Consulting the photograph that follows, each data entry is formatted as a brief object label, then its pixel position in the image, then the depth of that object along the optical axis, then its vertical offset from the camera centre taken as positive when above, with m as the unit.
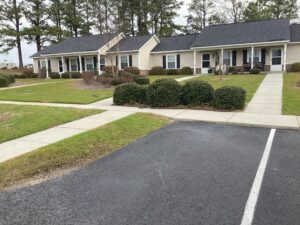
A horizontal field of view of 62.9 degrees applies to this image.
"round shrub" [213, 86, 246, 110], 8.97 -0.87
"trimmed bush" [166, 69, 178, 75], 25.98 +0.39
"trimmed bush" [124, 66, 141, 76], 25.16 +0.71
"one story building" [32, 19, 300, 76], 23.12 +2.67
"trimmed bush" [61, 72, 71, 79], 27.53 +0.44
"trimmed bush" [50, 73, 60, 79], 28.15 +0.38
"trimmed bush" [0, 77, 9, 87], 20.12 -0.09
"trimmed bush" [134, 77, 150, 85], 16.83 -0.27
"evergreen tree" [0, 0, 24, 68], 34.95 +8.77
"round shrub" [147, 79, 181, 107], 9.77 -0.71
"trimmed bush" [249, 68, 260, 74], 22.03 +0.20
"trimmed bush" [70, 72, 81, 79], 26.85 +0.40
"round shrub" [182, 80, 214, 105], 9.52 -0.69
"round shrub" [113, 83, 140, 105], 10.56 -0.72
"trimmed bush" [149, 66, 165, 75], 26.63 +0.57
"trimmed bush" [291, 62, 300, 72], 22.10 +0.45
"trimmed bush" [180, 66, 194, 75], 25.54 +0.45
